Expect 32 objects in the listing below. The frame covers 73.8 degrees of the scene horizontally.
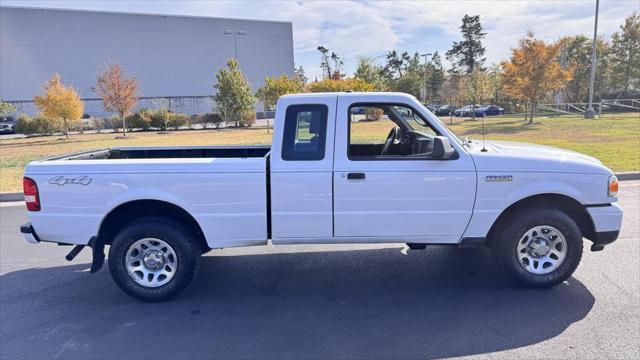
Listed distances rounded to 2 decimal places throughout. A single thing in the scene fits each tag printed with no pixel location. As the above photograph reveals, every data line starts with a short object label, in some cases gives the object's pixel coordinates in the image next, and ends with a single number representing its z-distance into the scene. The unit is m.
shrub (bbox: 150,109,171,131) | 34.53
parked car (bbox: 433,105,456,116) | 50.16
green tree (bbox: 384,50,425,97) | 56.84
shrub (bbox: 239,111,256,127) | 34.79
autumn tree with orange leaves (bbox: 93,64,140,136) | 28.67
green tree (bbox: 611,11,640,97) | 44.50
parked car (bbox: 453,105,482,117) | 44.93
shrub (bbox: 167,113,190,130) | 34.97
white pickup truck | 3.95
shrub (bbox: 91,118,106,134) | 36.38
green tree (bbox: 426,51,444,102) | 61.14
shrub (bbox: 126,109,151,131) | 34.16
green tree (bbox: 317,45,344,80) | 65.06
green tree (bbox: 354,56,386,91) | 41.60
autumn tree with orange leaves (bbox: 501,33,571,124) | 25.97
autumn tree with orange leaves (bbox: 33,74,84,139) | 26.62
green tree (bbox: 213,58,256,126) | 32.12
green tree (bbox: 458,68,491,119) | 36.44
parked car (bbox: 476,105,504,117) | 46.74
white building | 54.16
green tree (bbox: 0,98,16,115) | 21.41
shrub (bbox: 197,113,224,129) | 36.44
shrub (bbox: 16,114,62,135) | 30.73
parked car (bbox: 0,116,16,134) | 37.88
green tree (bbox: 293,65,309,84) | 73.91
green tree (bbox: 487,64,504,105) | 40.00
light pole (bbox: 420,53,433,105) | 57.02
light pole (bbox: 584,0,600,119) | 28.48
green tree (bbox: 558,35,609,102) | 47.78
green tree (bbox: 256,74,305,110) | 29.73
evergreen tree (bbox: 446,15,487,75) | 74.27
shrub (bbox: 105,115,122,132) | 35.28
